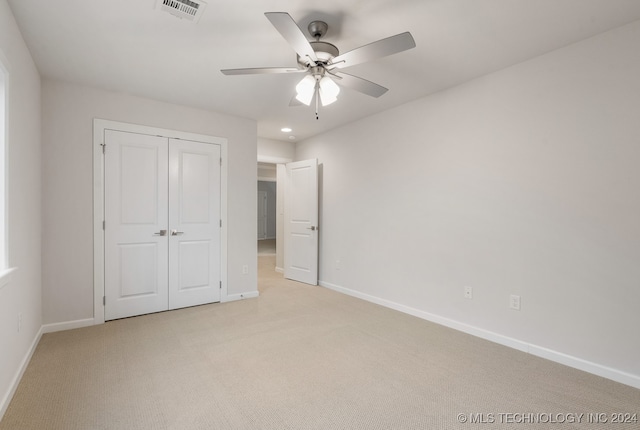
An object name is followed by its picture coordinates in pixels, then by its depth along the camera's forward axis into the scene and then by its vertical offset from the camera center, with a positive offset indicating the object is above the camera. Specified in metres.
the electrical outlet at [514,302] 2.79 -0.81
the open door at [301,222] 5.09 -0.24
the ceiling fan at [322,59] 1.75 +0.96
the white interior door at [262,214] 12.39 -0.25
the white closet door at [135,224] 3.43 -0.20
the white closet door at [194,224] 3.81 -0.21
